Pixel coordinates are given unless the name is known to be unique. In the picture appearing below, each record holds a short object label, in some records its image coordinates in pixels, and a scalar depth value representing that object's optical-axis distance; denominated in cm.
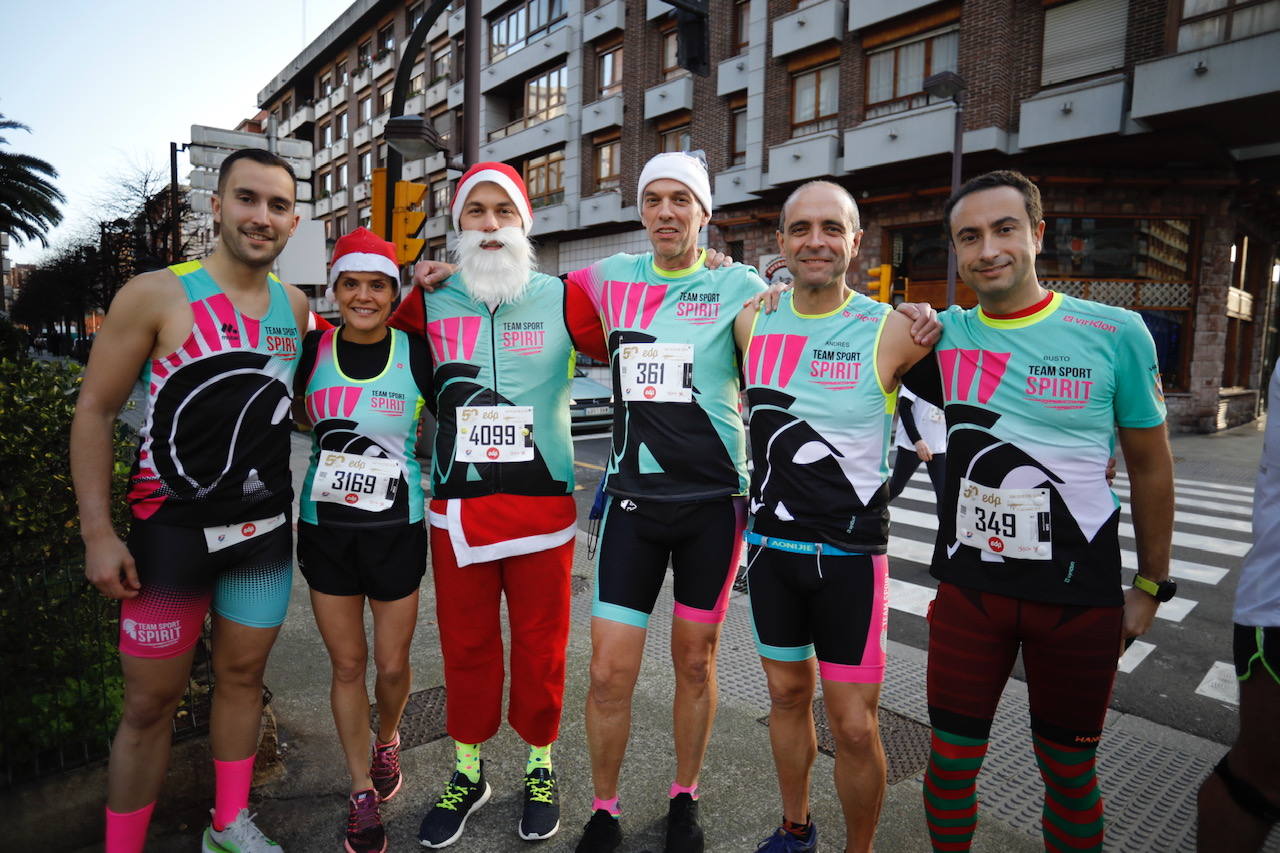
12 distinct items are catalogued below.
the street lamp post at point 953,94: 1271
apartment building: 1459
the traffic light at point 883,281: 1402
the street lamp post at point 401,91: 924
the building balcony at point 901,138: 1620
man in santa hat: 289
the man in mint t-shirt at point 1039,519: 214
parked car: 1370
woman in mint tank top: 278
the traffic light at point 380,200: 930
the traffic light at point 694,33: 865
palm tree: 2278
